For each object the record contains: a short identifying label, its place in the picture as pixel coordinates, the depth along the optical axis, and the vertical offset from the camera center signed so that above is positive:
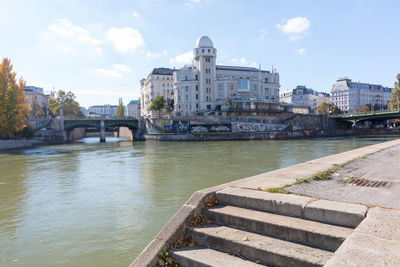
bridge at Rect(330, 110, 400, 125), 73.28 +2.92
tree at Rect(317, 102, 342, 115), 126.44 +7.76
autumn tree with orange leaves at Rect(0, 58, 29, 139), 51.09 +5.16
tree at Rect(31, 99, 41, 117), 114.20 +9.42
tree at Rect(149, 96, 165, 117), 92.25 +8.02
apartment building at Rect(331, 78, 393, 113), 152.75 +17.84
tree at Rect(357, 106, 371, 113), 129.59 +8.01
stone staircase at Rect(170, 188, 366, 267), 4.00 -1.70
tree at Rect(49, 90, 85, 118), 105.02 +9.97
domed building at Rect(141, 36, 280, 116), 87.44 +12.85
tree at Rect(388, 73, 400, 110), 83.25 +8.81
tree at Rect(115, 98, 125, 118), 151.25 +10.25
